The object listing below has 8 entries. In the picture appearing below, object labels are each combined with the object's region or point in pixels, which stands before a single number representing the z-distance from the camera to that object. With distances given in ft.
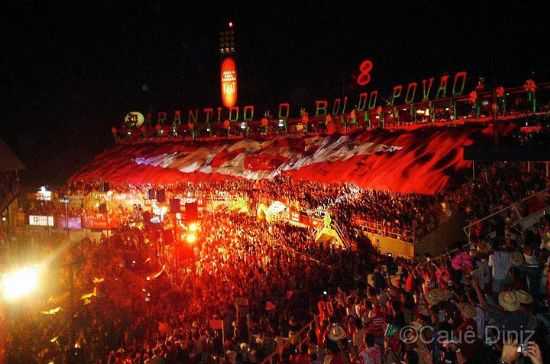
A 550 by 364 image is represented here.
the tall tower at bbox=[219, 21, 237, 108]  140.56
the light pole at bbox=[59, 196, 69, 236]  84.33
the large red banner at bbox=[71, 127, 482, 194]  51.31
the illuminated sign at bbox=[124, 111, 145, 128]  141.28
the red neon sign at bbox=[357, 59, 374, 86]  97.91
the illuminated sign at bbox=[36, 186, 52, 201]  103.95
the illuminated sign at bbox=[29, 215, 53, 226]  86.38
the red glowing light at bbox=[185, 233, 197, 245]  63.34
